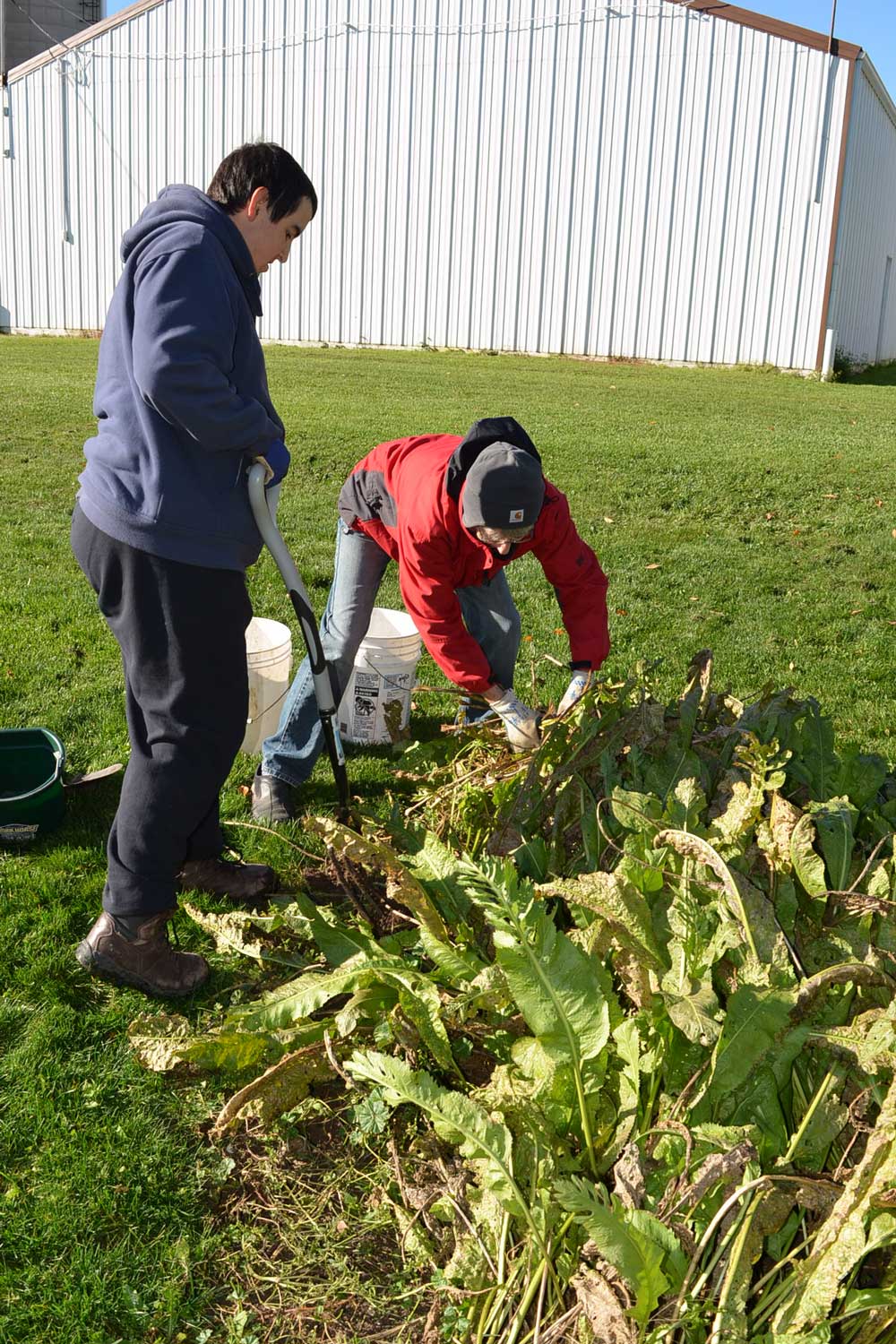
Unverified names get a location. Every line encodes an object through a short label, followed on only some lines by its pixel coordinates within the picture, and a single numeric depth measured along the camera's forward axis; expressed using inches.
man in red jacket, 133.9
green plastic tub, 148.0
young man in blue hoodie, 103.7
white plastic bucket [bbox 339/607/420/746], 182.4
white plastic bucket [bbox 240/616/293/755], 176.9
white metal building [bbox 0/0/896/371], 754.2
